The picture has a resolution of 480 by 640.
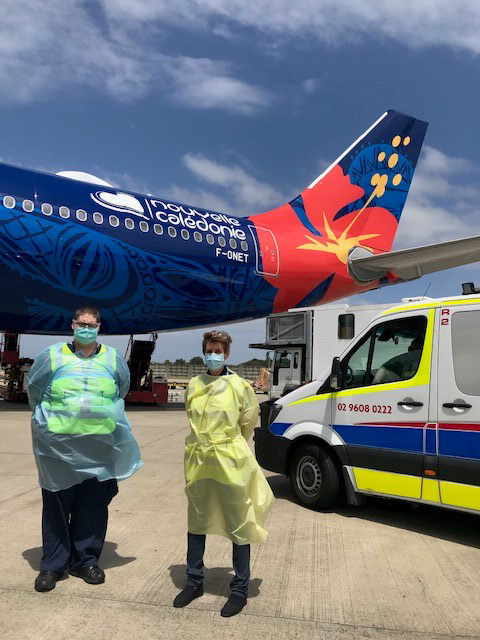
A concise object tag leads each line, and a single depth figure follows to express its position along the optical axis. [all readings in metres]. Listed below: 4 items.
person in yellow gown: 3.38
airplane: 12.66
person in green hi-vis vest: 3.67
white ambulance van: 4.80
